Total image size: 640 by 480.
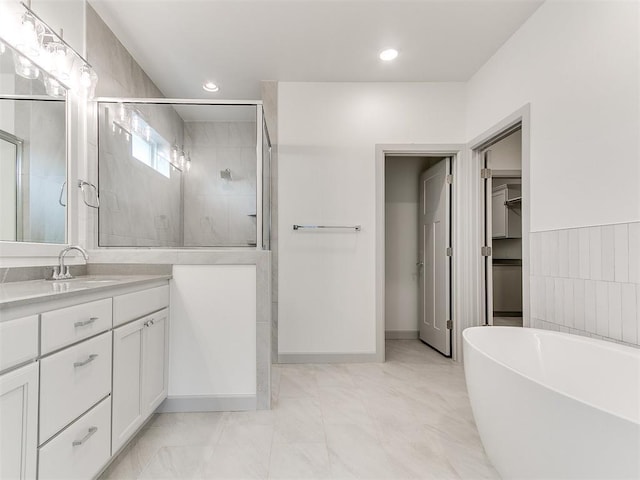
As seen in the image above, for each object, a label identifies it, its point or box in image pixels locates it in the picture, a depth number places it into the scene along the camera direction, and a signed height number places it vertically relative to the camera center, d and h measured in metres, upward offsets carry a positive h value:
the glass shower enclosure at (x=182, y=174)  2.26 +0.57
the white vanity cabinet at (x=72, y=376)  0.91 -0.50
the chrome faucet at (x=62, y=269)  1.69 -0.14
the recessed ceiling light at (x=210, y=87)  3.08 +1.57
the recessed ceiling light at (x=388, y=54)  2.54 +1.57
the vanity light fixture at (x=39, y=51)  1.54 +1.06
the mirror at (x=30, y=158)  1.49 +0.45
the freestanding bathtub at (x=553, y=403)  0.88 -0.60
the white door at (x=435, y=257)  3.16 -0.16
